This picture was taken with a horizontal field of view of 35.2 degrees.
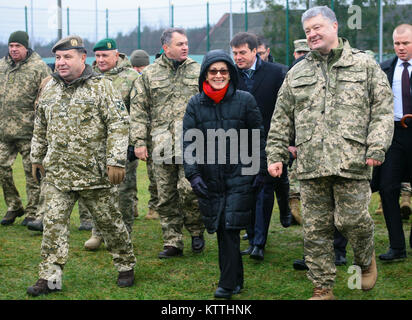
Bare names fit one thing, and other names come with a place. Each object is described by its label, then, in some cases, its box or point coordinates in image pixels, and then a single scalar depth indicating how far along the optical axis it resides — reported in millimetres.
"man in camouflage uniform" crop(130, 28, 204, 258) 6824
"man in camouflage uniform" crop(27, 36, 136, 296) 5441
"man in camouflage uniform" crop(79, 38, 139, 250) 7223
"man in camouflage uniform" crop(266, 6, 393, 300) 5016
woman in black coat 5348
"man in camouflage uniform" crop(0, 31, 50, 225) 8516
